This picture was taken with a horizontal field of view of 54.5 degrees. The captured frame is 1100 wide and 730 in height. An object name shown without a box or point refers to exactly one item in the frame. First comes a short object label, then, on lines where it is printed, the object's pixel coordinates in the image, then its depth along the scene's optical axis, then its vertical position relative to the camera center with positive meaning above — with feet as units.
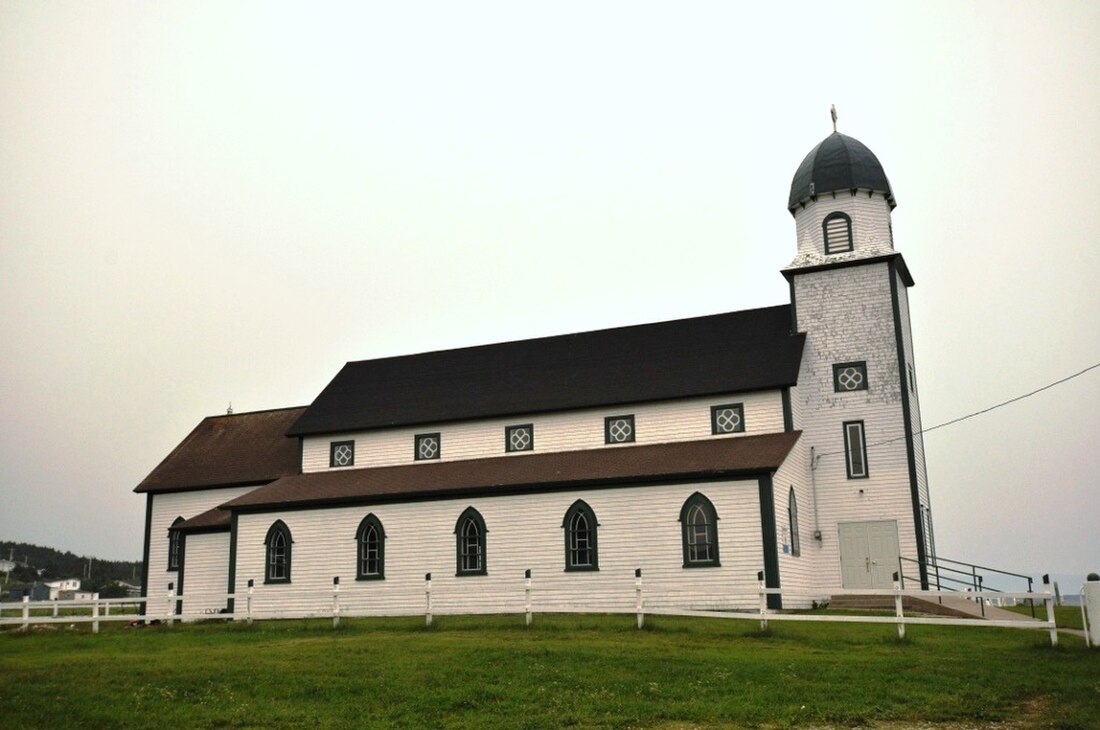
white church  96.99 +10.00
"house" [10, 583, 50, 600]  277.44 -0.36
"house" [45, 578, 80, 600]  353.14 +1.90
